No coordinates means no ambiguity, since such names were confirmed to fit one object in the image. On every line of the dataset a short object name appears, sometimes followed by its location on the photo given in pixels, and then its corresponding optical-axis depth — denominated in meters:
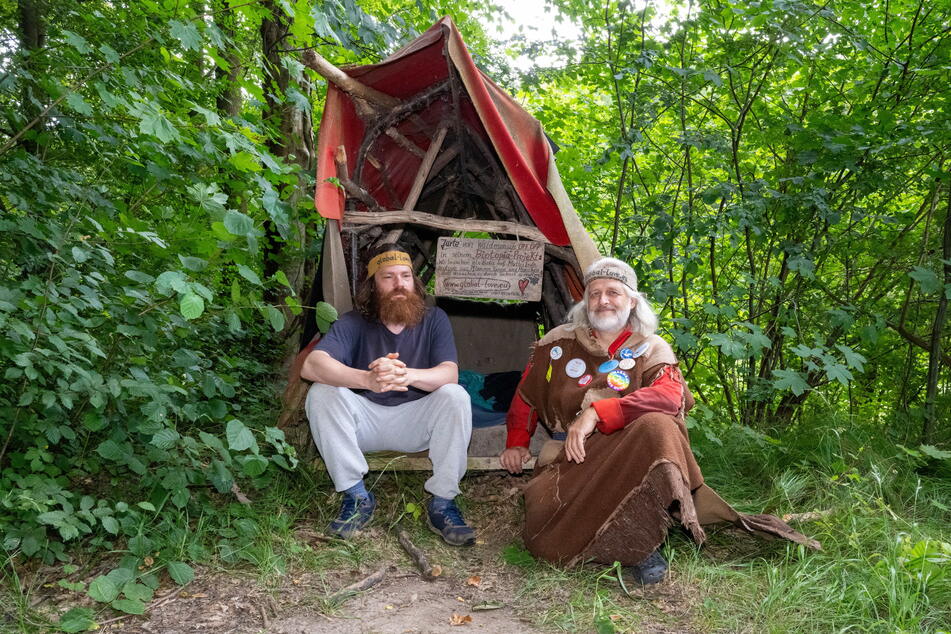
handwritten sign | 4.06
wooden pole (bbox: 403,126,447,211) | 4.09
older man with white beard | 2.54
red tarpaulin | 3.55
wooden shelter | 3.62
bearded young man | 3.08
